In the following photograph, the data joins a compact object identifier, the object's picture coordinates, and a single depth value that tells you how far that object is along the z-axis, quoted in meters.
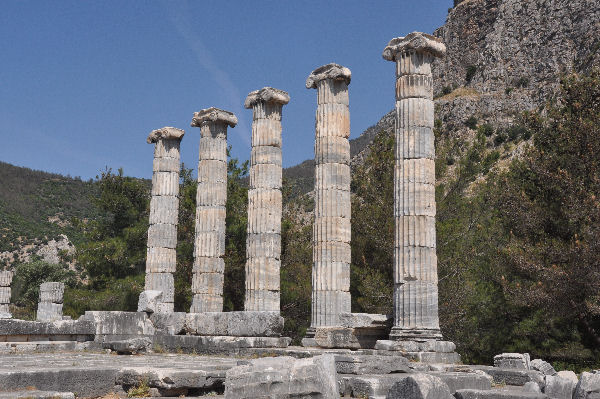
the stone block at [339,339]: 14.94
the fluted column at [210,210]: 21.64
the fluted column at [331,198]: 17.52
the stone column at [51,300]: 24.58
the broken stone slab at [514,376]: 10.80
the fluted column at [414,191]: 14.46
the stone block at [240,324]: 14.91
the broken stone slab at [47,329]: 15.15
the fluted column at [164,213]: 22.73
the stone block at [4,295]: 27.03
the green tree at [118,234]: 30.22
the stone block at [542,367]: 12.67
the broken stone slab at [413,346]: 13.83
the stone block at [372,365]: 10.14
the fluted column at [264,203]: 19.38
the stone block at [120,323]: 16.05
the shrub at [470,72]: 86.72
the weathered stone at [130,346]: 14.09
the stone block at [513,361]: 13.07
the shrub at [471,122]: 74.69
